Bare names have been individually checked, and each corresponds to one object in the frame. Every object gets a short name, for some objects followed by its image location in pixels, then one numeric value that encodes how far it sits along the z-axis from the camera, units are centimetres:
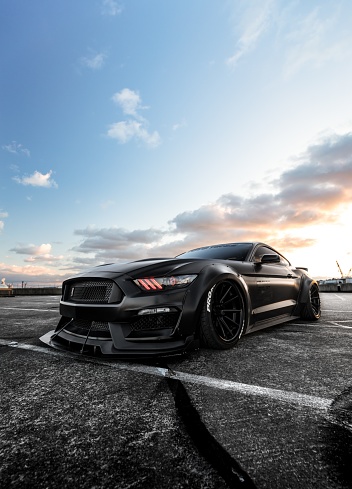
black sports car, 246
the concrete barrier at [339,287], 2525
